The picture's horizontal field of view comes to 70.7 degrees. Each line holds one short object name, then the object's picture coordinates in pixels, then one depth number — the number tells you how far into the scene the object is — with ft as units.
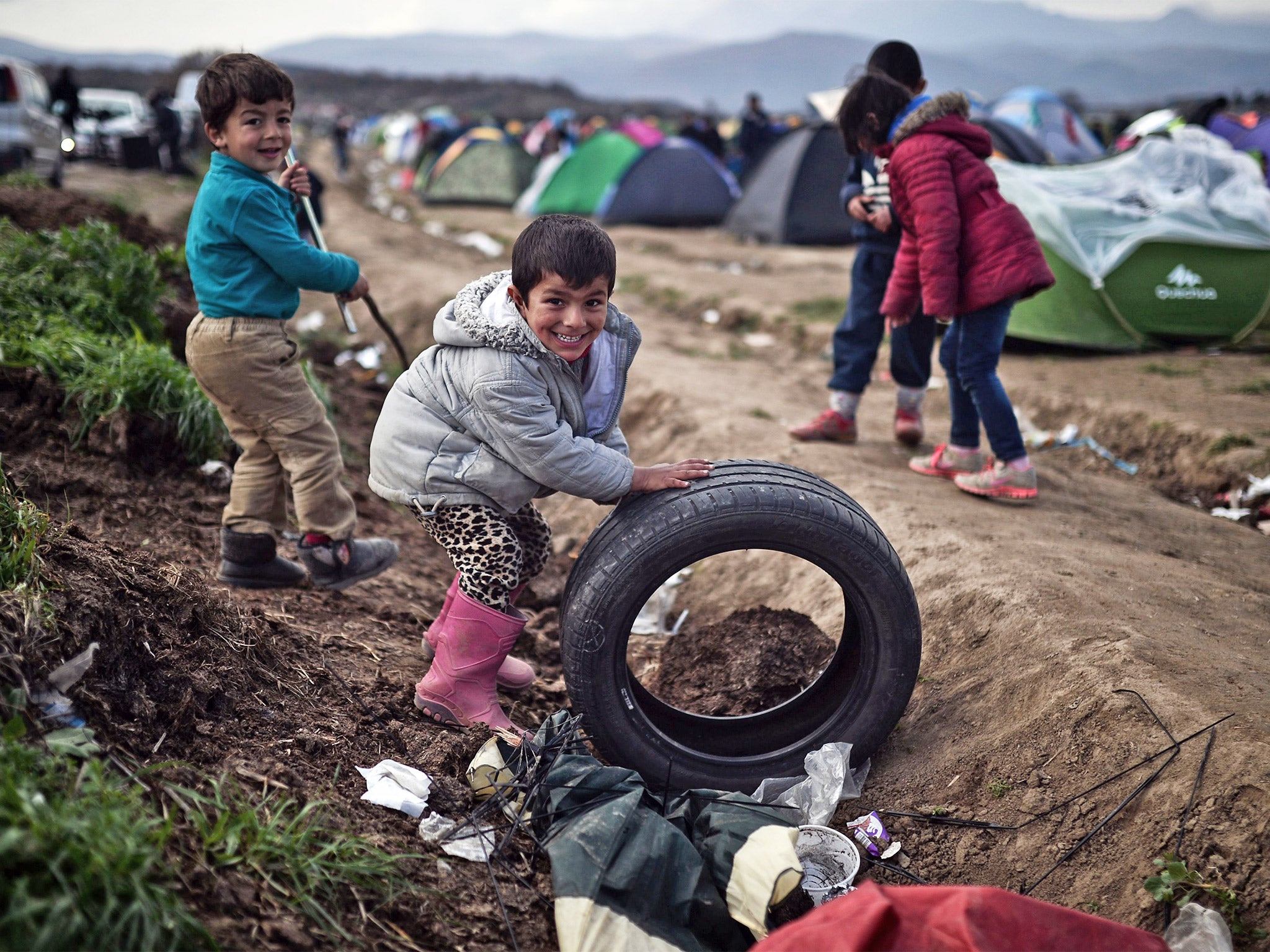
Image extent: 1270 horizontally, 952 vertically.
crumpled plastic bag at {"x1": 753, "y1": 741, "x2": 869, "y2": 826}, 8.80
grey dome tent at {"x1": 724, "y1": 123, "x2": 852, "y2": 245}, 47.60
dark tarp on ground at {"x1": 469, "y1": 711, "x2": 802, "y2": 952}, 6.85
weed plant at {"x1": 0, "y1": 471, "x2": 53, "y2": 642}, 6.85
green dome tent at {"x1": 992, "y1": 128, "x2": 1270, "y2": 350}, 24.54
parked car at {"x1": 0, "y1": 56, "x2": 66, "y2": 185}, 36.37
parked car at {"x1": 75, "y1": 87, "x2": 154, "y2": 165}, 61.98
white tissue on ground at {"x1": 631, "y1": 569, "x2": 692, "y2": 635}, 13.70
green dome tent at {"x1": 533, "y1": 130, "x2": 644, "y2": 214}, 58.44
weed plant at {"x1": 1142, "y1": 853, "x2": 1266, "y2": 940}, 6.89
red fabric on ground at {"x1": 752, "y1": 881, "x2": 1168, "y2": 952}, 5.48
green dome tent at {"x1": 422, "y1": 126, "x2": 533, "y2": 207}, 70.08
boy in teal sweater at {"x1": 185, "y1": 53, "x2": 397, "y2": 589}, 10.70
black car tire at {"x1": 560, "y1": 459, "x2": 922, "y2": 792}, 8.66
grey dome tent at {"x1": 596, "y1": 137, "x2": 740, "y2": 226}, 55.98
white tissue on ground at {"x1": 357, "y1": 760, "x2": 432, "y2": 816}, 7.84
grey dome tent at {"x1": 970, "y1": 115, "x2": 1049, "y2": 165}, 41.98
